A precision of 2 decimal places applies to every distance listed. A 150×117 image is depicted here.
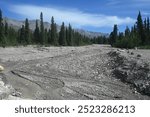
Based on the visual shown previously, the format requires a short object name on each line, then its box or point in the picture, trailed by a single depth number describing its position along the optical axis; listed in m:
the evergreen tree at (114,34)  52.69
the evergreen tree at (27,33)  49.27
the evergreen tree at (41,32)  50.92
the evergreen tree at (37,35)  52.40
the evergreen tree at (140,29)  37.82
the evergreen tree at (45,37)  51.76
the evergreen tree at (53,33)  51.59
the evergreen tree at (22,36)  49.84
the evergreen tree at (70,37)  55.45
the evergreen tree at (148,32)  37.00
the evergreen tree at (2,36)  40.57
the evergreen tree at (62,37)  53.11
